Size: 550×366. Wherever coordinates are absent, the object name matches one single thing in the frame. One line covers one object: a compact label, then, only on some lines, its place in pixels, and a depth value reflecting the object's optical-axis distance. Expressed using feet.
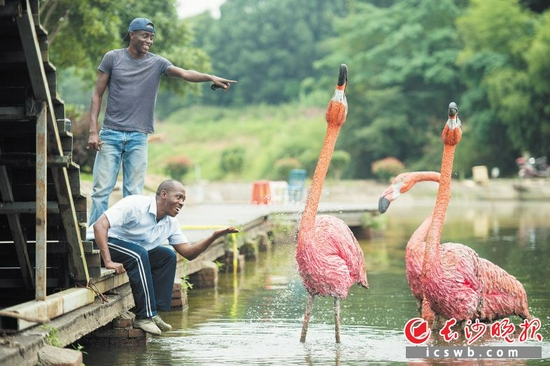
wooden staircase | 36.41
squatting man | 43.20
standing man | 48.67
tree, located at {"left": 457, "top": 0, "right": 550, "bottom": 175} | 214.15
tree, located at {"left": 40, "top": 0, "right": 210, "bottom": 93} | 98.81
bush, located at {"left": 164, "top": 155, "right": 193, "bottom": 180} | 190.86
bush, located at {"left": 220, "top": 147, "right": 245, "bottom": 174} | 253.38
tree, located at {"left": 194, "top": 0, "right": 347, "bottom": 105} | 375.78
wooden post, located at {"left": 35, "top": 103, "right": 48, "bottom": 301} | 36.37
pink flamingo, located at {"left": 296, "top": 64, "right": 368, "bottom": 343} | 45.31
